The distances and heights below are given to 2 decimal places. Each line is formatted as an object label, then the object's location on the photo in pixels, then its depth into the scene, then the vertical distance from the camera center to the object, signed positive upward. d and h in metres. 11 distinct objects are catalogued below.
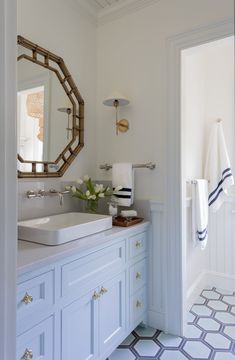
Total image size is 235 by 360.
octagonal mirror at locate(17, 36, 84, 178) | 1.61 +0.46
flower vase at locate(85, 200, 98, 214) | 1.91 -0.21
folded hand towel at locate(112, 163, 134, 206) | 1.89 -0.04
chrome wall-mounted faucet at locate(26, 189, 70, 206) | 1.61 -0.11
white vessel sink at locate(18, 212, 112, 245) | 1.22 -0.28
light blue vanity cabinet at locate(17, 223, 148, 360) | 1.01 -0.60
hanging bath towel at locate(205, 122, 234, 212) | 2.39 +0.09
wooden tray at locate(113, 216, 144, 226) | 1.71 -0.30
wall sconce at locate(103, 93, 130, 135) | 1.91 +0.60
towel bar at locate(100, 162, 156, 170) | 1.91 +0.10
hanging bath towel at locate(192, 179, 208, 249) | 2.16 -0.30
